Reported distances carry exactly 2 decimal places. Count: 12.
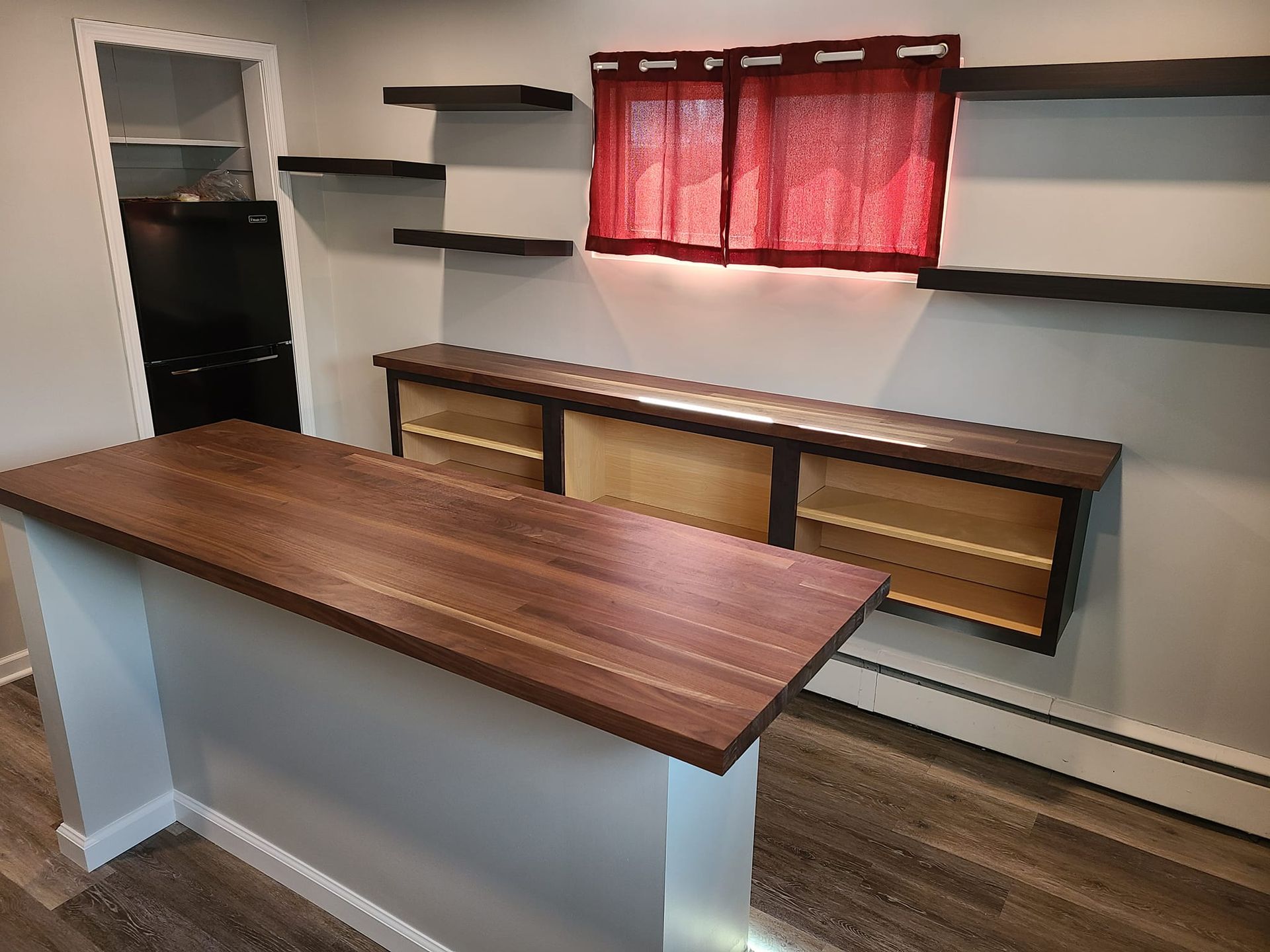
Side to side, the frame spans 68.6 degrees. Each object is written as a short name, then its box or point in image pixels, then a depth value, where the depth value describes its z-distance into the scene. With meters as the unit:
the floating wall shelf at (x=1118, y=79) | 2.04
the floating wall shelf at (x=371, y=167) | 3.60
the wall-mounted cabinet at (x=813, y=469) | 2.48
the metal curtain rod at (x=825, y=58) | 2.53
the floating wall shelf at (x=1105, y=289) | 2.14
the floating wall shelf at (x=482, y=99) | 3.17
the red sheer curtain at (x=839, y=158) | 2.63
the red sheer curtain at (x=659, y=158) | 3.01
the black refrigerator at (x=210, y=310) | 3.52
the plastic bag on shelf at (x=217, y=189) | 3.83
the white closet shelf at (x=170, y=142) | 3.66
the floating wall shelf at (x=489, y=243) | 3.35
